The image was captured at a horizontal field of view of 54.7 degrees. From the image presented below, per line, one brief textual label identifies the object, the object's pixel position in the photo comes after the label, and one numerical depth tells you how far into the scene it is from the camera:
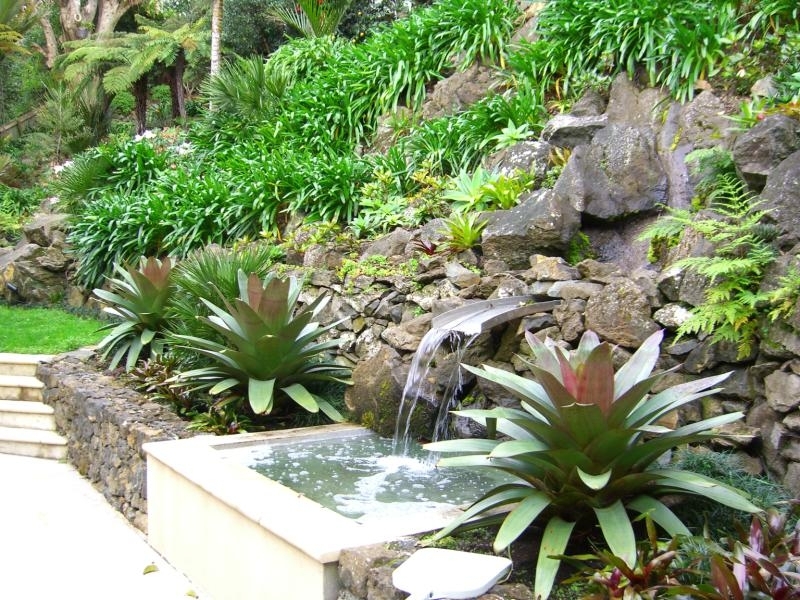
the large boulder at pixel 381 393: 5.62
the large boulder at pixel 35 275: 12.23
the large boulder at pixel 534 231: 6.12
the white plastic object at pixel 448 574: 2.87
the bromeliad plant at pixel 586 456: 3.17
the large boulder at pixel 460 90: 9.71
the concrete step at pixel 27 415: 7.93
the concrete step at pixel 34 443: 7.60
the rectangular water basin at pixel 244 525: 3.52
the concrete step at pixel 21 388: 8.26
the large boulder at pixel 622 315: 4.64
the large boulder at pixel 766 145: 4.78
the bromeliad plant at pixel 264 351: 6.03
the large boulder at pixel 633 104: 7.11
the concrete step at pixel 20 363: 8.44
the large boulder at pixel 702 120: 6.23
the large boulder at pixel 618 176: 6.29
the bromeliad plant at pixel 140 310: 7.88
